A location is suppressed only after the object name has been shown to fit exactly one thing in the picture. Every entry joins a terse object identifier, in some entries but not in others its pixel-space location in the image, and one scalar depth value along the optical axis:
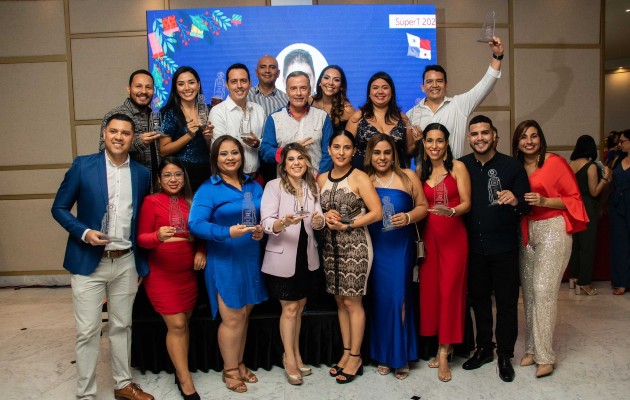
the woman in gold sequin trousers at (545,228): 3.22
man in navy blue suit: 2.82
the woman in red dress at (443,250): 3.23
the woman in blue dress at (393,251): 3.21
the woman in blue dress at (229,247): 3.05
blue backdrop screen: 5.36
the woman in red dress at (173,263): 3.03
